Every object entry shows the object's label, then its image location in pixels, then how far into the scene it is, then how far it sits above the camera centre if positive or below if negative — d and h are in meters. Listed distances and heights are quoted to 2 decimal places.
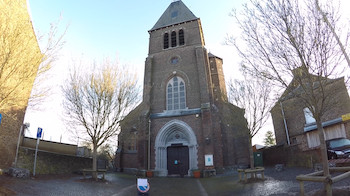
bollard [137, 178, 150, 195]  5.11 -0.84
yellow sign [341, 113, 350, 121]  14.74 +2.33
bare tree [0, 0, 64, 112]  5.14 +2.53
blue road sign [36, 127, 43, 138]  11.20 +1.16
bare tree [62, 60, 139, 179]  12.42 +2.95
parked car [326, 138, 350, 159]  10.84 +0.12
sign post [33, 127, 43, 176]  11.20 +1.11
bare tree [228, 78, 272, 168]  12.38 +2.97
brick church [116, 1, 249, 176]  16.89 +2.69
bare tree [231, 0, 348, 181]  5.49 +2.48
